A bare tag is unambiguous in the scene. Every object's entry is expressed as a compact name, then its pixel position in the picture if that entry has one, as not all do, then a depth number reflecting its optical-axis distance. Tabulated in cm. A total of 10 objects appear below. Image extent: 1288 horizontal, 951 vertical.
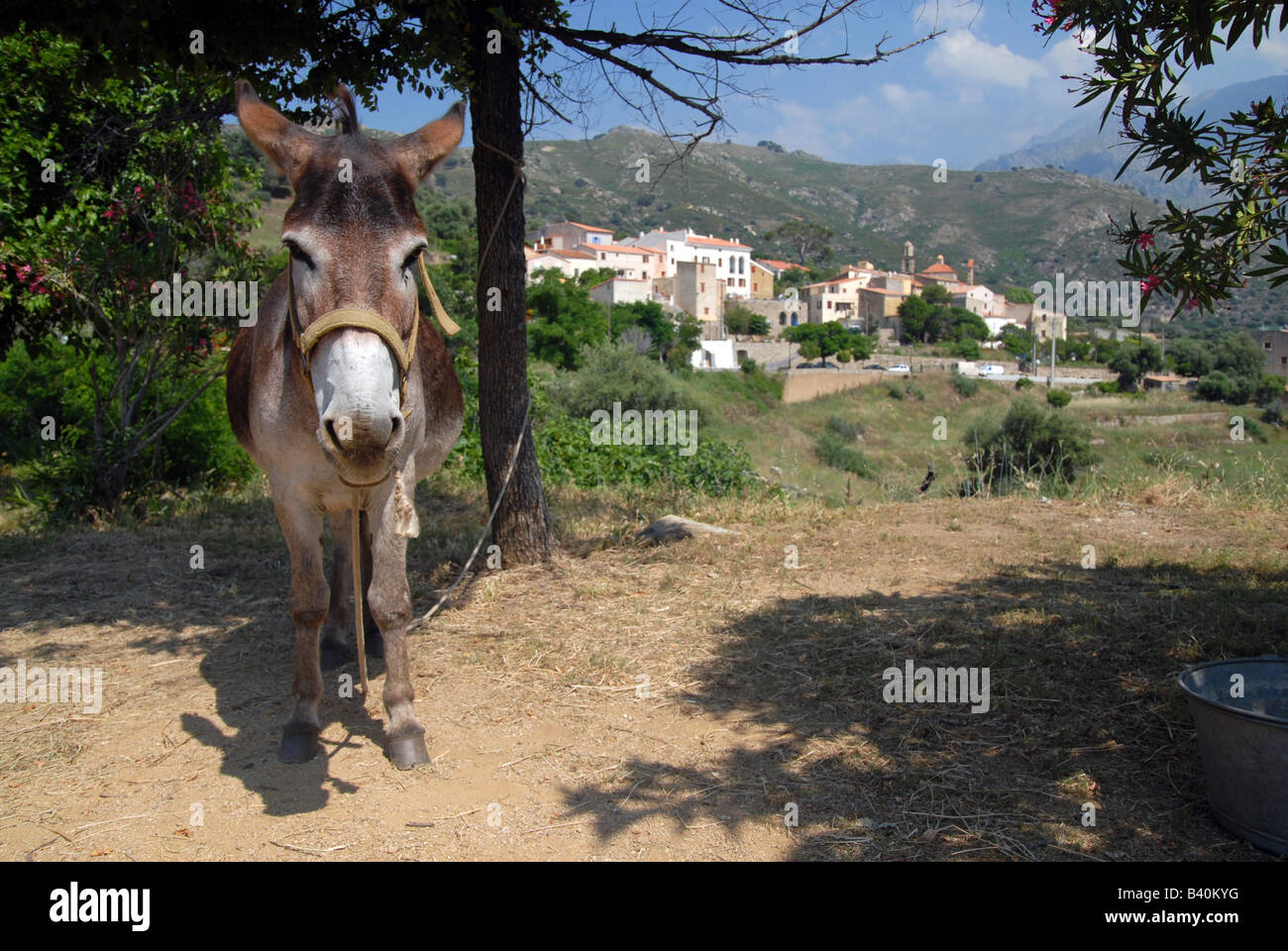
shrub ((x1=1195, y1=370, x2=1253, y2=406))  4350
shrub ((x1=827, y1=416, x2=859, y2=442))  4395
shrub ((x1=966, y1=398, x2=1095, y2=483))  1828
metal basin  288
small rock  700
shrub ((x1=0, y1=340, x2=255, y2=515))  823
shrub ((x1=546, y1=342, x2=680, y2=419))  2098
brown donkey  270
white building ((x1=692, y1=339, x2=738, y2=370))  6194
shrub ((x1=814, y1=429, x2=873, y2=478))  3309
